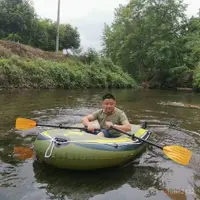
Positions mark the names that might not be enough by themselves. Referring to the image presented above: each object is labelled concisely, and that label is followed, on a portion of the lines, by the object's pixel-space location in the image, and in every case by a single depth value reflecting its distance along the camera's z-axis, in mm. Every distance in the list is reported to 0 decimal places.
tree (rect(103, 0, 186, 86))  22861
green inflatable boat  2965
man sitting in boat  3714
